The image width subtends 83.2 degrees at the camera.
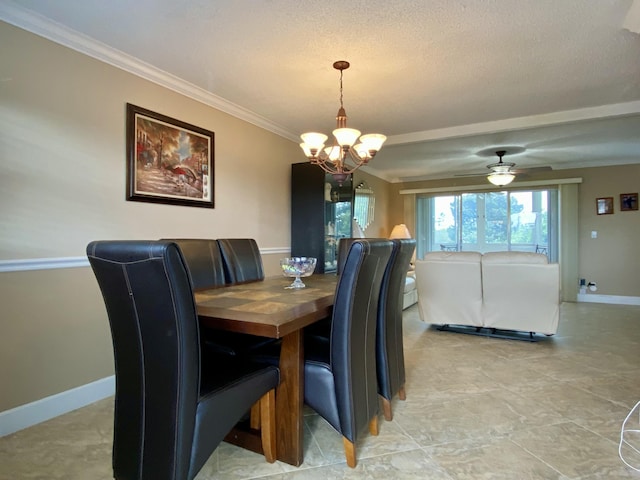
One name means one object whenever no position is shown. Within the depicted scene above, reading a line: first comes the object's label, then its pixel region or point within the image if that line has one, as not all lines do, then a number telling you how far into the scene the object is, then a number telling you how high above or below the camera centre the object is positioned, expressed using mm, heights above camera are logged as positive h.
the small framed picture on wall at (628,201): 5656 +608
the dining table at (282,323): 1343 -306
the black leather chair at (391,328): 2029 -514
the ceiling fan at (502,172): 4878 +933
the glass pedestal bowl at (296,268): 2193 -163
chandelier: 2524 +719
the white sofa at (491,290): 3455 -509
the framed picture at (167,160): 2582 +644
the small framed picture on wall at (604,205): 5812 +564
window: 6684 +370
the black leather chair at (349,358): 1545 -545
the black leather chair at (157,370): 1113 -433
